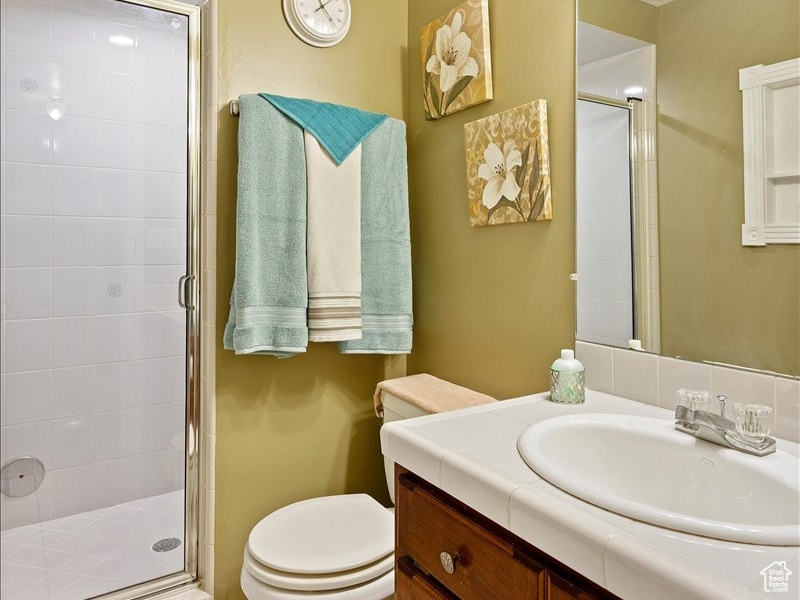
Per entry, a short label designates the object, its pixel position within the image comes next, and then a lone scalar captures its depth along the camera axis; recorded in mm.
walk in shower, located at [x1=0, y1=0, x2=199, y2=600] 1386
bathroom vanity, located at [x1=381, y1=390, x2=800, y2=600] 531
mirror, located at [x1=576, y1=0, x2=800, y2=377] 921
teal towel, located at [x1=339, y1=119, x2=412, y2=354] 1683
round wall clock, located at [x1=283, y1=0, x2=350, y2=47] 1654
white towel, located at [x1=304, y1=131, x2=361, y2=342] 1560
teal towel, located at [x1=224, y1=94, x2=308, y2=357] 1479
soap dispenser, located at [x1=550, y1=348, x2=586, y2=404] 1138
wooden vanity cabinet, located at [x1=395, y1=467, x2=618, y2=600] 661
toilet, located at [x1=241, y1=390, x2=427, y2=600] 1217
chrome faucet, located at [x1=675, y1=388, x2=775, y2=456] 803
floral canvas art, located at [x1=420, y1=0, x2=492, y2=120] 1479
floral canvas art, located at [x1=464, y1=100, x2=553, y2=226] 1325
